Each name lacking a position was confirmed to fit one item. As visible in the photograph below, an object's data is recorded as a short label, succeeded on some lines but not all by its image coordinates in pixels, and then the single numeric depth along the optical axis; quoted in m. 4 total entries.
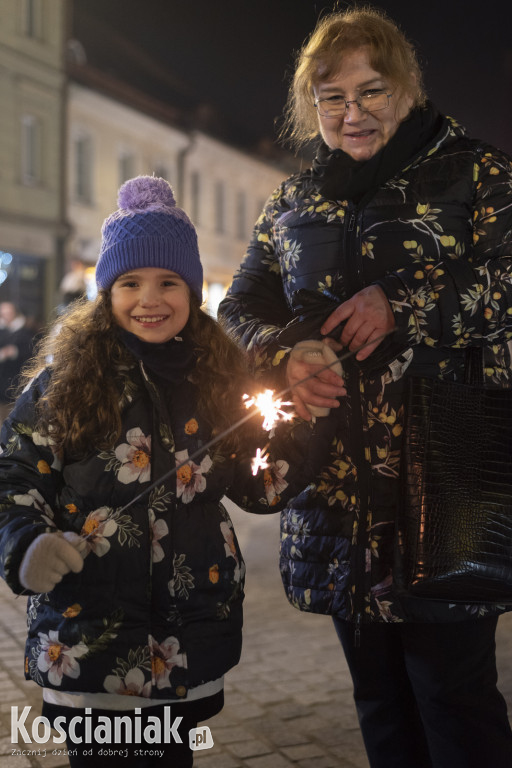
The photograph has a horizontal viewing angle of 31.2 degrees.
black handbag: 2.15
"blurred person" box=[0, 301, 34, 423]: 10.24
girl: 2.20
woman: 2.26
